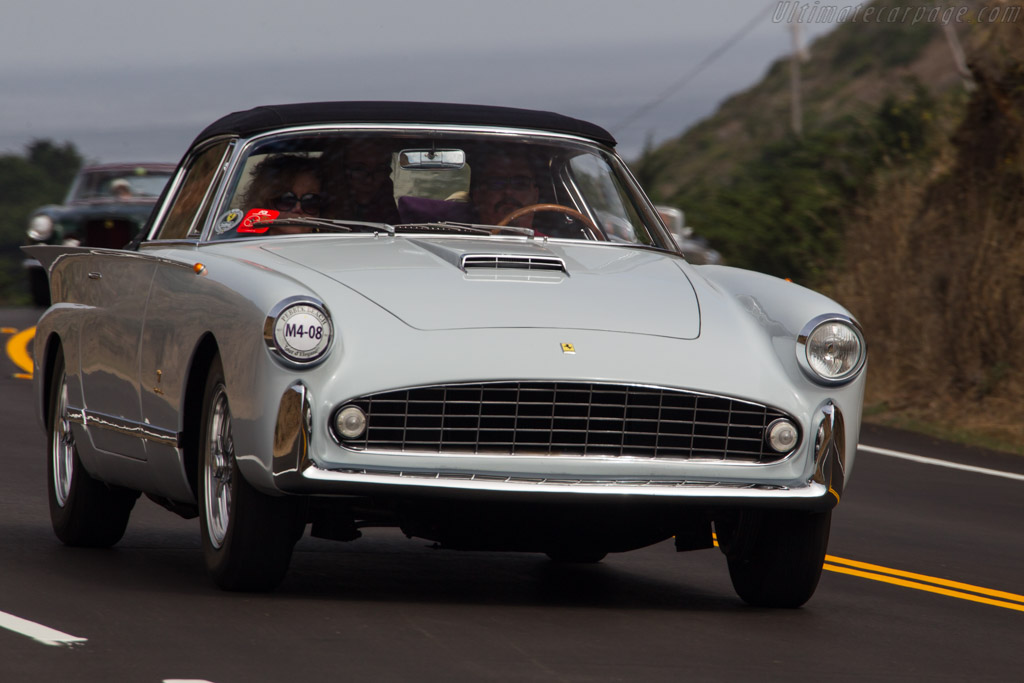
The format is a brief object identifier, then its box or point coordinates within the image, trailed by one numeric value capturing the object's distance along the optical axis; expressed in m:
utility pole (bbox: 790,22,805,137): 145.87
